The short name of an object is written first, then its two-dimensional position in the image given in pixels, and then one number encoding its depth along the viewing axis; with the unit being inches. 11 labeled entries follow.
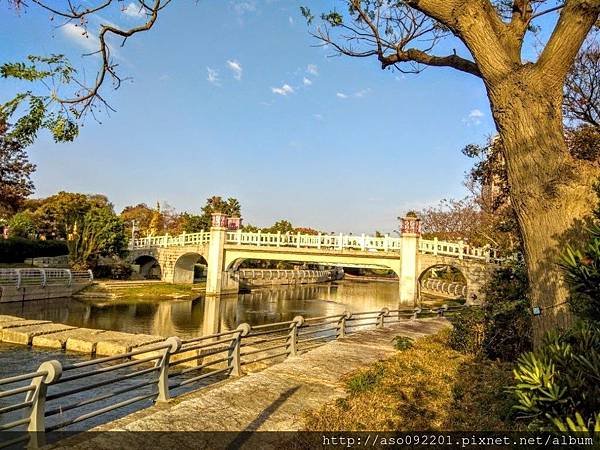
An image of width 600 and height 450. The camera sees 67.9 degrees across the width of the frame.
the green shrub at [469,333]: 406.3
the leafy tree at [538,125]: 152.6
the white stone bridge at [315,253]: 1182.3
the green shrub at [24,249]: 1290.6
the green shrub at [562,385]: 88.3
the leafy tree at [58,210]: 1533.0
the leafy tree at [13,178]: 1261.1
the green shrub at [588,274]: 99.0
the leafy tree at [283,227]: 2338.7
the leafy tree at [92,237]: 1301.7
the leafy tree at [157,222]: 2557.1
